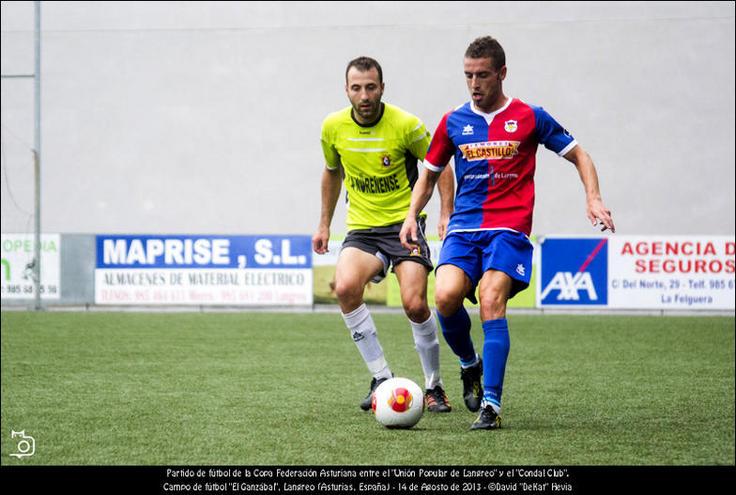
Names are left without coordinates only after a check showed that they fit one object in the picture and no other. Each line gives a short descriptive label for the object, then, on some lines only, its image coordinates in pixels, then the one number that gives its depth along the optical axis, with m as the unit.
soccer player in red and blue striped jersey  11.86
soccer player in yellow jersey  13.77
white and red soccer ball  11.98
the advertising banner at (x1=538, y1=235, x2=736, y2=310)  37.03
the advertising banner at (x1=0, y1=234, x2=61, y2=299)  40.50
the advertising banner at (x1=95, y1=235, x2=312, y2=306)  38.84
